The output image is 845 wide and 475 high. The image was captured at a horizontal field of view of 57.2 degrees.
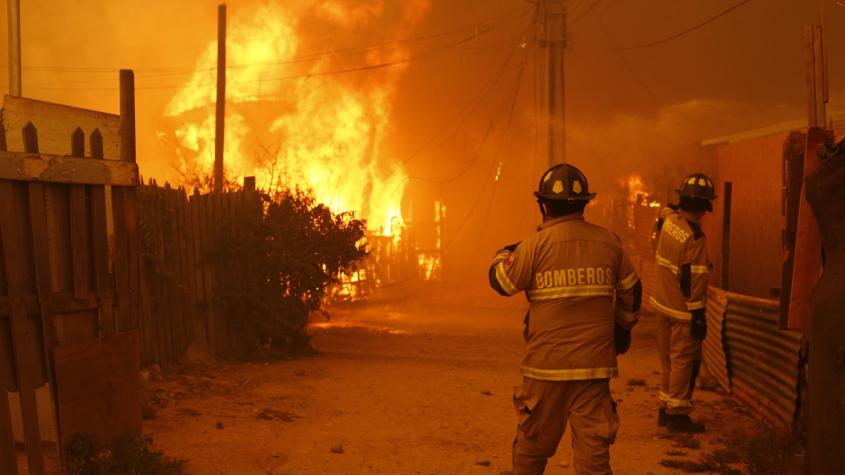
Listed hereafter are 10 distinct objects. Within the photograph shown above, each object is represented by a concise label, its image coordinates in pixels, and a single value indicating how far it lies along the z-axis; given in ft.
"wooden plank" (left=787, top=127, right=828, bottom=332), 13.17
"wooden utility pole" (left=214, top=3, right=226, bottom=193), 55.16
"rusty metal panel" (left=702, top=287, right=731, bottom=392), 25.78
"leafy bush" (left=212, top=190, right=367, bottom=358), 33.24
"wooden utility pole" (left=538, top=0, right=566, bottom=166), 60.23
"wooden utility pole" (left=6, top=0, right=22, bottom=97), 37.67
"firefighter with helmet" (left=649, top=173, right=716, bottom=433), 20.98
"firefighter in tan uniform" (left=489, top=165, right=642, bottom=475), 13.34
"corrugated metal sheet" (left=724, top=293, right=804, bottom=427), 19.55
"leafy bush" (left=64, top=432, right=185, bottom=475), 15.03
